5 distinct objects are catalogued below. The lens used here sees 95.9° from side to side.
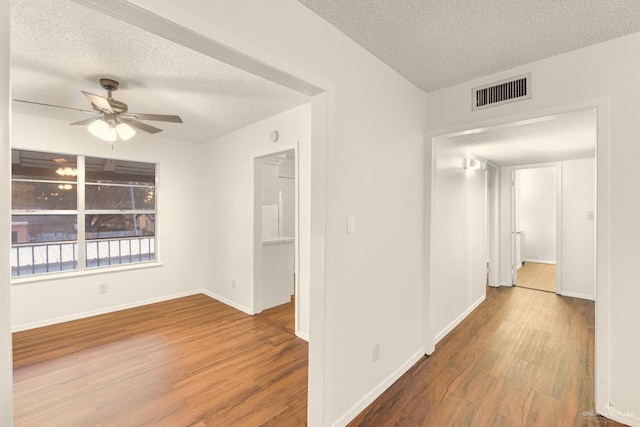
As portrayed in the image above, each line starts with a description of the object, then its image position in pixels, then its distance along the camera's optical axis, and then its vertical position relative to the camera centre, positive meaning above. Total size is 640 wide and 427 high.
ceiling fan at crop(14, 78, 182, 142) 2.57 +0.90
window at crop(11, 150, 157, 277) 3.65 +0.01
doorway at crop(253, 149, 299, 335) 3.94 -0.63
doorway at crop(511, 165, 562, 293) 7.71 -0.21
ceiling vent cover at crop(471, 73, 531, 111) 2.30 +1.00
